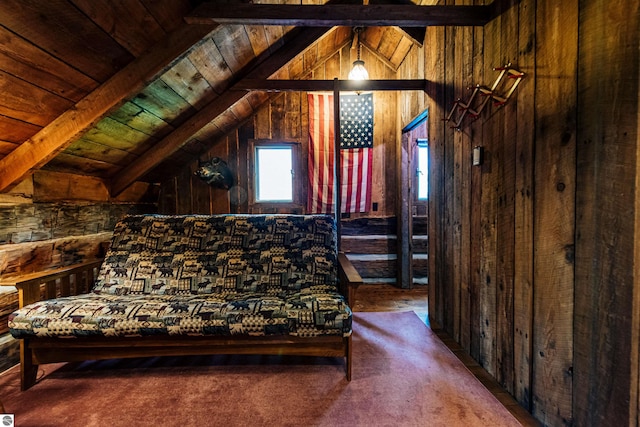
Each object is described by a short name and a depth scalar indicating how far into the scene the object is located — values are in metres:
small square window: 3.90
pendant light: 2.78
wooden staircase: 3.72
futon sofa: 1.50
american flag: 3.65
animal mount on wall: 3.65
